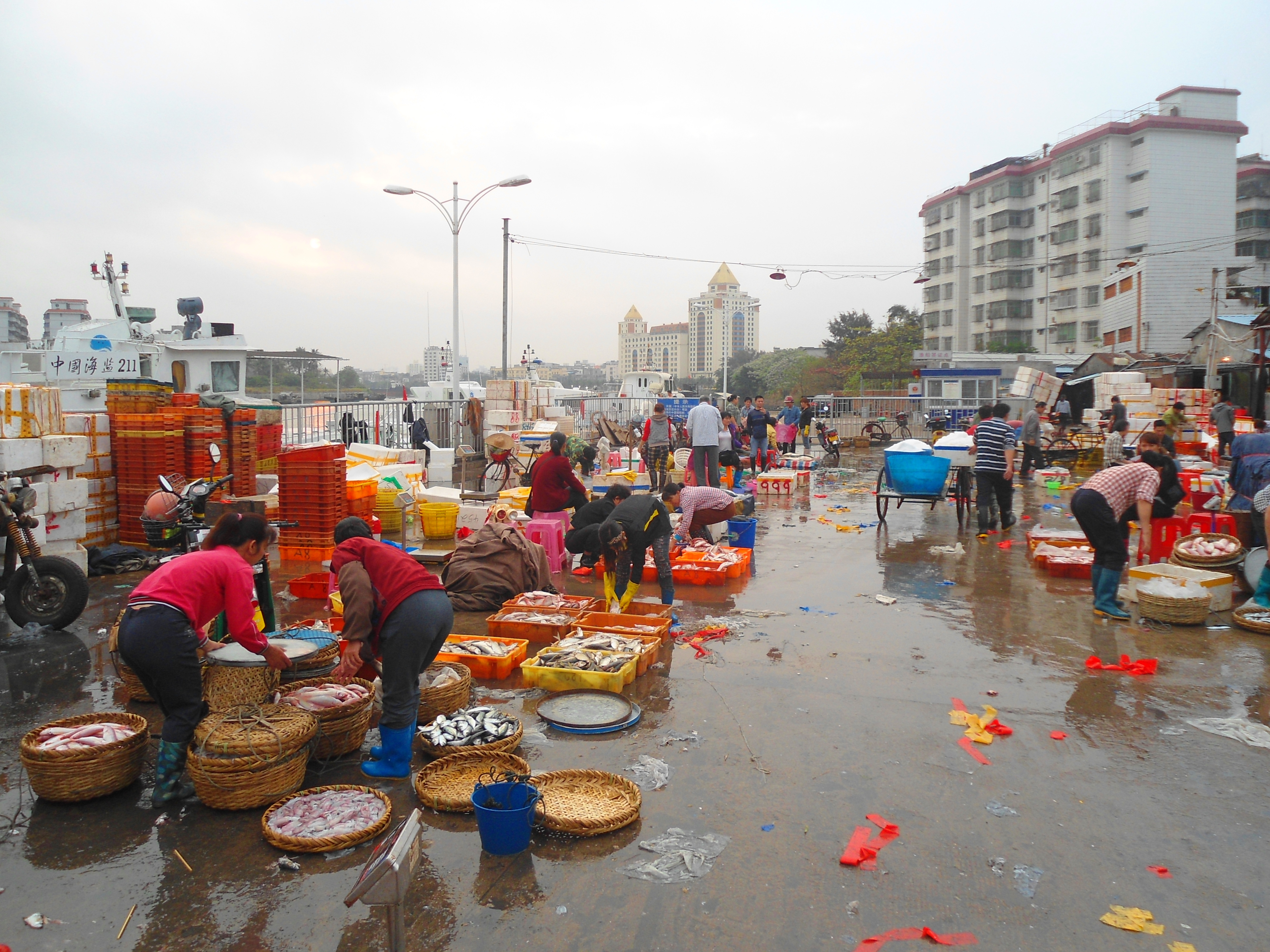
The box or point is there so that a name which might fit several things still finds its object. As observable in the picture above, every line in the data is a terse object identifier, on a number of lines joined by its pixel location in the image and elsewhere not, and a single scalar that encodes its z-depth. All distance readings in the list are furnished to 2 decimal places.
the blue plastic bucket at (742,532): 11.35
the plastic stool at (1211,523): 9.77
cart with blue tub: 13.03
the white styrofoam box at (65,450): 9.02
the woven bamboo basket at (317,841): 3.93
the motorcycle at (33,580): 7.45
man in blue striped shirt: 12.42
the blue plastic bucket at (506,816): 3.89
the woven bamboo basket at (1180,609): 7.80
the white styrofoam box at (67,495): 9.04
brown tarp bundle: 8.77
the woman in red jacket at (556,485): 10.48
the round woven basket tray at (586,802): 4.12
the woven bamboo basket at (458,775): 4.36
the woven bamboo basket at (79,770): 4.31
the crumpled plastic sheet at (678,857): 3.83
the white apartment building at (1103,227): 48.47
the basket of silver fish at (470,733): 4.99
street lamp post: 21.36
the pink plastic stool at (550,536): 10.34
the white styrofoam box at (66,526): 9.16
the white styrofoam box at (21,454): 8.53
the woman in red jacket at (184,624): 4.32
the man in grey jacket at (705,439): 15.29
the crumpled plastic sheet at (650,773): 4.74
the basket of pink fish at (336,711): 4.84
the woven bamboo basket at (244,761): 4.25
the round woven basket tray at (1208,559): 8.91
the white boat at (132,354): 16.84
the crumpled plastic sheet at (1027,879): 3.72
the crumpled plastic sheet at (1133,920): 3.43
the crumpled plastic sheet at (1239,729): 5.34
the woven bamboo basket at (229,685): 4.84
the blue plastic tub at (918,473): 13.02
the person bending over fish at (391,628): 4.69
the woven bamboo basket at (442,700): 5.48
